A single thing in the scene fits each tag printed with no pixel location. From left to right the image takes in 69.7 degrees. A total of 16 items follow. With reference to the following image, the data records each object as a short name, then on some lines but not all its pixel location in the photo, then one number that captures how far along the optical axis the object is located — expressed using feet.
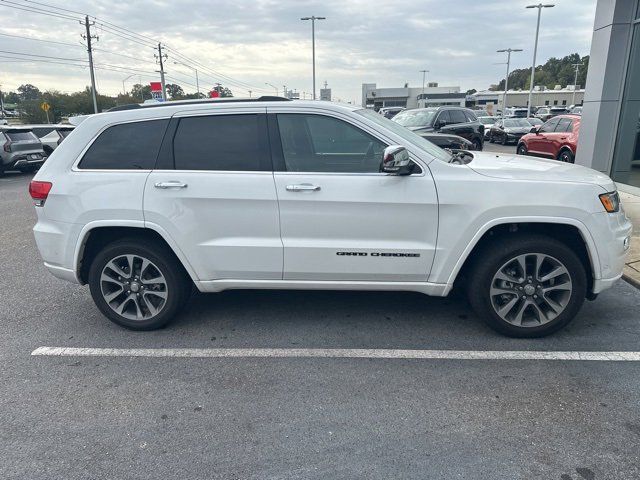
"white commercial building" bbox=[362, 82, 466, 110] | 274.16
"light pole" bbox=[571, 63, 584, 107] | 265.75
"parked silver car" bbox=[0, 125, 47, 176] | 49.14
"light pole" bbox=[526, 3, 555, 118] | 109.70
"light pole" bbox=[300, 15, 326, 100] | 126.75
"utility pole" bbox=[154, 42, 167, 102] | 176.99
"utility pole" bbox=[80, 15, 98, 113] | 127.03
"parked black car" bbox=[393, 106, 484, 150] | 47.55
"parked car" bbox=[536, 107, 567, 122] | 147.42
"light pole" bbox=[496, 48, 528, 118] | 166.50
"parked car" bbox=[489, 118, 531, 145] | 72.74
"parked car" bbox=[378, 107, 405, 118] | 118.44
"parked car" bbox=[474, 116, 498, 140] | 108.58
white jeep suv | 11.37
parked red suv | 41.55
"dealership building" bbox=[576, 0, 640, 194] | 30.17
